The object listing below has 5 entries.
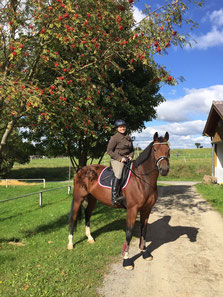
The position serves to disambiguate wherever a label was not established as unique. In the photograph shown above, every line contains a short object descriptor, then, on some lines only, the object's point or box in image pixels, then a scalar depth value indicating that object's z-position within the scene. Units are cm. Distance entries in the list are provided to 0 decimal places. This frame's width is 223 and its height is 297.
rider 575
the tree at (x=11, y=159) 2956
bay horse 513
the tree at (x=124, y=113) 1044
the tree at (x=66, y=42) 561
